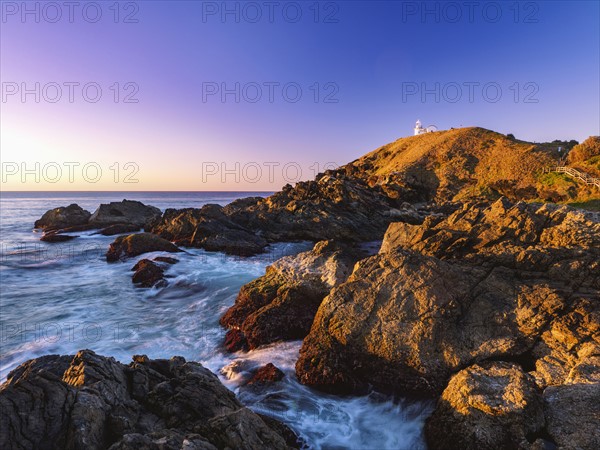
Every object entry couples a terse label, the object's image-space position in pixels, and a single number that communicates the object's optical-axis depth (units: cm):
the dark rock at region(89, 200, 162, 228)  4822
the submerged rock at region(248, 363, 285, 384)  1081
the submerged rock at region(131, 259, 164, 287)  2339
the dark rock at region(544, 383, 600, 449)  639
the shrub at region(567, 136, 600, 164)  4178
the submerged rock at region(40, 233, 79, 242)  4126
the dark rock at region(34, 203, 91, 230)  4958
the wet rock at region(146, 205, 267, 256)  3334
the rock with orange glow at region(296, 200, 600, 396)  927
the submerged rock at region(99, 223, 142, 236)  4409
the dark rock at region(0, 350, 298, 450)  500
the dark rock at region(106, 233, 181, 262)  3139
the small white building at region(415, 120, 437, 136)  10719
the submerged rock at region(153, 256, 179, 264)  2772
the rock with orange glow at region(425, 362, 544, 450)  680
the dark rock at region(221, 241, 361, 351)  1378
